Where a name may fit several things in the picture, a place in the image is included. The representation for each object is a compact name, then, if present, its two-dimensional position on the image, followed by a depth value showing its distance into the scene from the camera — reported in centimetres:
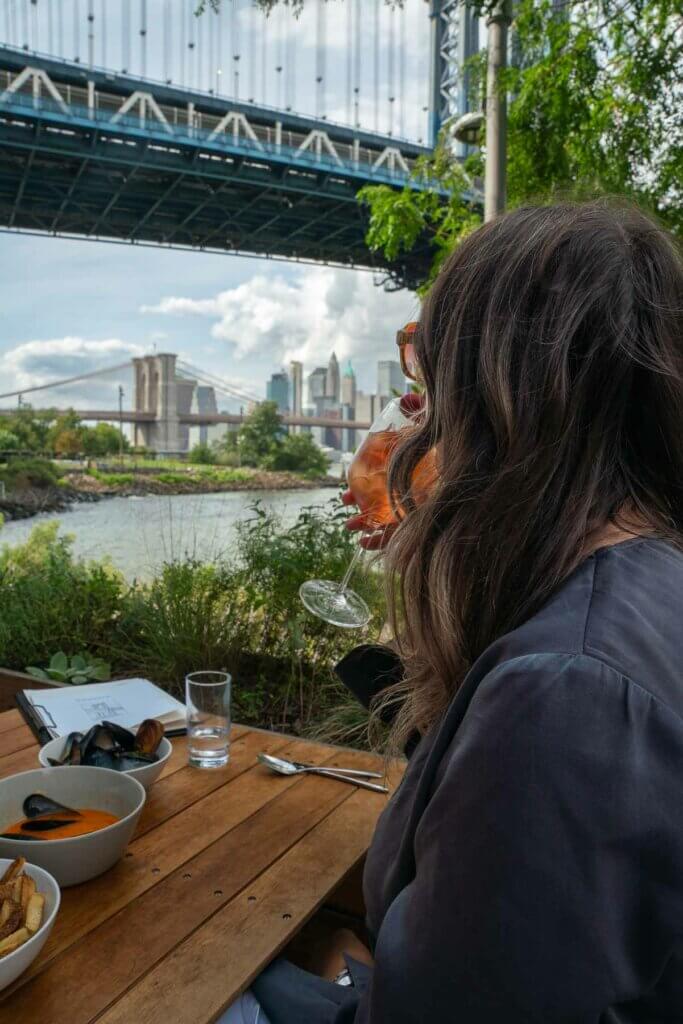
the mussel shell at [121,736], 132
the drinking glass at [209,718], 147
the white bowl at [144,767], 124
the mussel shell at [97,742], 125
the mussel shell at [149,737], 133
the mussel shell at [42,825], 106
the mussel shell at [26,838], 97
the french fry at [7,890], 86
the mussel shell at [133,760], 126
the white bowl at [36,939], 78
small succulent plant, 295
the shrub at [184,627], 313
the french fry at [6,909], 84
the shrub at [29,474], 494
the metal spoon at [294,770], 149
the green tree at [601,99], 330
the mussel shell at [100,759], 124
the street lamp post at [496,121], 309
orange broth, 105
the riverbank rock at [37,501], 493
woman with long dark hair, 48
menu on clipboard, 148
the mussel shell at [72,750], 126
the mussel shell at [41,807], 108
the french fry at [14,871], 89
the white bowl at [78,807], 98
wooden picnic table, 85
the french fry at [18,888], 85
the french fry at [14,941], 79
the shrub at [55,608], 340
